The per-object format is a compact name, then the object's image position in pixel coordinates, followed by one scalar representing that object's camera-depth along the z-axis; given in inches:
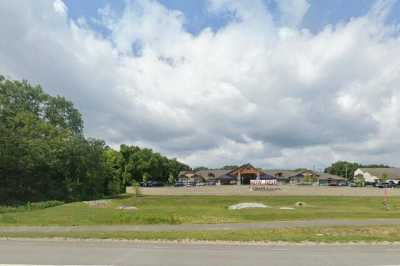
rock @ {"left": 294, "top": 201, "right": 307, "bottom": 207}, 1665.8
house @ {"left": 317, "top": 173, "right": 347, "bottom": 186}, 5329.7
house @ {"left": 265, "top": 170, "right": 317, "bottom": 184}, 5270.7
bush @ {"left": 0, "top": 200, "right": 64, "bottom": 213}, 1254.8
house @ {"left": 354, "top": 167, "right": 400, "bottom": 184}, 5487.2
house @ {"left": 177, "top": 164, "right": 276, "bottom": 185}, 4953.3
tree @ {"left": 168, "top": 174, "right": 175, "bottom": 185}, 5367.1
